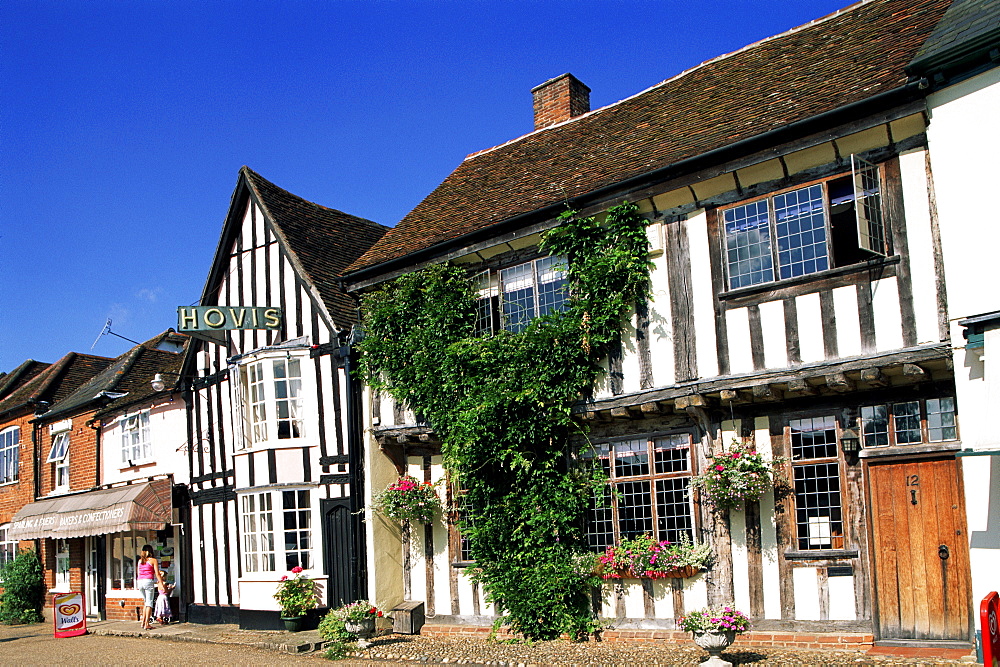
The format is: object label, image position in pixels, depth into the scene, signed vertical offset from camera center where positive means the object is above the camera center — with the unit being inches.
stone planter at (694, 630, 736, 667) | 386.3 -87.7
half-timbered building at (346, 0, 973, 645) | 399.2 +45.7
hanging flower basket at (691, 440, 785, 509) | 434.3 -20.3
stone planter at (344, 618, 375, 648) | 544.1 -105.9
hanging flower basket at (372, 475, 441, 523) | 585.0 -32.8
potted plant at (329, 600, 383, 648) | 541.0 -99.3
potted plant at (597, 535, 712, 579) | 461.1 -62.5
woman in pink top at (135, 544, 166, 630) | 759.7 -97.5
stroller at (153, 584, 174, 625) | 768.9 -125.1
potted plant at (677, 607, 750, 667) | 385.7 -82.3
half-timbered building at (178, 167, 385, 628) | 657.0 +30.4
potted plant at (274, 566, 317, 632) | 631.2 -100.6
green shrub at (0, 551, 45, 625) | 950.7 -128.8
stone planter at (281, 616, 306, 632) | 631.8 -115.7
